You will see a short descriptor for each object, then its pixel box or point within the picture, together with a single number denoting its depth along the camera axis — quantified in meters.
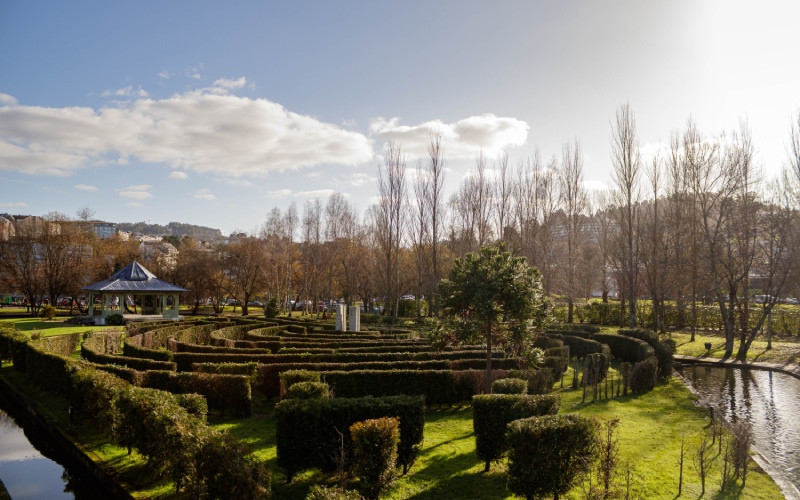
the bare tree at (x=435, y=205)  46.69
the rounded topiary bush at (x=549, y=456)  8.16
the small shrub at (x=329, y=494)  5.56
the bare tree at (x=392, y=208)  49.12
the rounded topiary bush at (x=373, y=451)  8.54
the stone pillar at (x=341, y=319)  32.38
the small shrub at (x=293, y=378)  14.18
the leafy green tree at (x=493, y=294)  13.92
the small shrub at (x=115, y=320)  40.53
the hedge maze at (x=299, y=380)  9.70
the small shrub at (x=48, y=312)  43.41
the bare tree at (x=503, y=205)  47.84
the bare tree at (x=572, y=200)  45.62
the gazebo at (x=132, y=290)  43.78
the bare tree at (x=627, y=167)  37.74
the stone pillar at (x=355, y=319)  32.91
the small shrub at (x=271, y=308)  44.34
